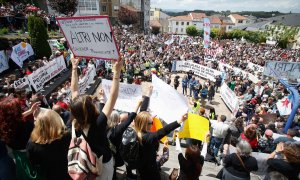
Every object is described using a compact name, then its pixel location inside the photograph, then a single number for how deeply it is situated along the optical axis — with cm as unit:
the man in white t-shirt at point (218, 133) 639
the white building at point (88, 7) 4987
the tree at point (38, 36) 1557
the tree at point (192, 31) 9019
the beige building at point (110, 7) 5769
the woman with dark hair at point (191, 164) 308
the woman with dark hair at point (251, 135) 508
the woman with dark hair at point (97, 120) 269
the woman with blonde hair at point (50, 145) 257
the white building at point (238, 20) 13600
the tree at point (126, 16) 6263
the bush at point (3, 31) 1825
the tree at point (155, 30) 9444
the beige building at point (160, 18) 12774
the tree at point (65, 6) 3441
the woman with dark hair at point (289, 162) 338
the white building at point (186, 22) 11806
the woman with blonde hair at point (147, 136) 318
